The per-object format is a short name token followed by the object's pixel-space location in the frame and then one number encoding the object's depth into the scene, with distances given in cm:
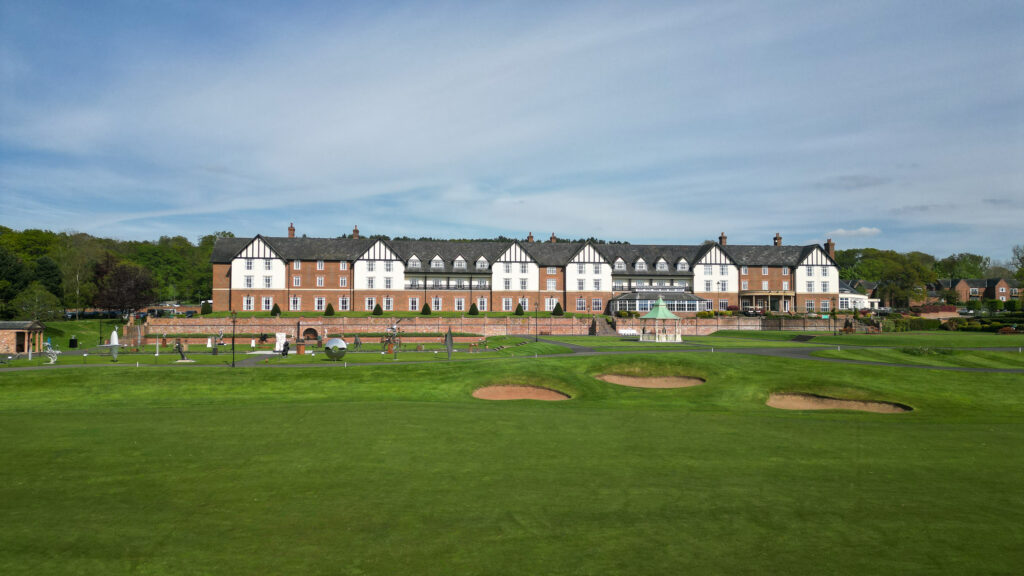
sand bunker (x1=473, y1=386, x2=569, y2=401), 2821
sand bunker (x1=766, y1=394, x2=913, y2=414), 2516
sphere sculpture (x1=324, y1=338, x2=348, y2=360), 3784
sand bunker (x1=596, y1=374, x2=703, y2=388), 3081
